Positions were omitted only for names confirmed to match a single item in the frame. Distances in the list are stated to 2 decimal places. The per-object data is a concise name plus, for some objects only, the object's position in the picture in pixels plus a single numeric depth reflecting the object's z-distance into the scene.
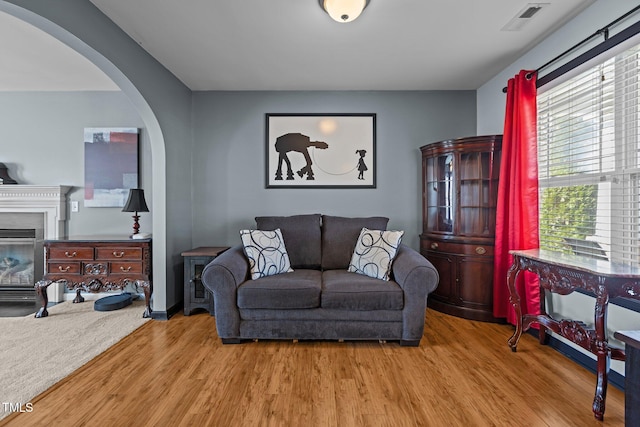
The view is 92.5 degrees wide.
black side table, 3.13
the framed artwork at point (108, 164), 3.66
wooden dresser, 3.01
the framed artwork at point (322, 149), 3.70
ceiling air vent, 2.15
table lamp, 3.14
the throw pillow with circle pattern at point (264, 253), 2.81
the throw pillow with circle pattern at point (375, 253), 2.78
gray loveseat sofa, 2.46
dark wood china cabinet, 3.00
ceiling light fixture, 1.97
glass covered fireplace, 3.59
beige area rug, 1.94
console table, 1.65
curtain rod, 1.82
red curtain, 2.56
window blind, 1.92
